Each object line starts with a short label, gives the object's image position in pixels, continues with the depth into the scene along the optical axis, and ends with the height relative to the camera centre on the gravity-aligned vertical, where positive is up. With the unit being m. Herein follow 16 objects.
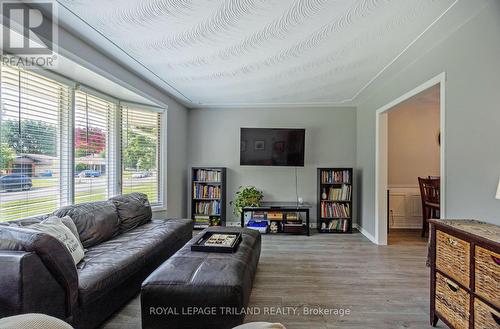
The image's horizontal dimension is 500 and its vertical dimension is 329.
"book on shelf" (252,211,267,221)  4.39 -0.94
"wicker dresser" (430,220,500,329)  1.32 -0.68
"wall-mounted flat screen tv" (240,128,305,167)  4.46 +0.35
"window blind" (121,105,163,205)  3.67 +0.18
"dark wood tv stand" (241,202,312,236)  4.18 -0.80
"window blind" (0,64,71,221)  2.04 +0.19
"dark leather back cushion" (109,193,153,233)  2.84 -0.58
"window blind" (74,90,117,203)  2.88 +0.19
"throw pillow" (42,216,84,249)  2.06 -0.53
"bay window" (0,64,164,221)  2.09 +0.20
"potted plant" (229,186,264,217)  4.33 -0.62
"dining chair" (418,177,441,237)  3.88 -0.55
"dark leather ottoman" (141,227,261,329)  1.51 -0.87
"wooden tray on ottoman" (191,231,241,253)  2.09 -0.73
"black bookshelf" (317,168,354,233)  4.34 -0.67
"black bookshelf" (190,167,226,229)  4.49 -0.61
